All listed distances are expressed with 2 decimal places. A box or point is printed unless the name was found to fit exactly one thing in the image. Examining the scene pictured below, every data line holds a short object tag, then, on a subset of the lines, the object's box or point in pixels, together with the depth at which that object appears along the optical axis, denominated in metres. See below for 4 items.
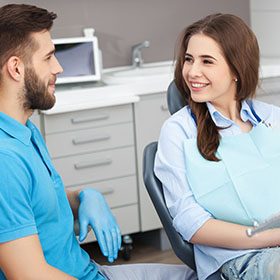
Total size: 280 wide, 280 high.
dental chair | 2.11
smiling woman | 2.02
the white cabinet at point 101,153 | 3.59
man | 1.67
